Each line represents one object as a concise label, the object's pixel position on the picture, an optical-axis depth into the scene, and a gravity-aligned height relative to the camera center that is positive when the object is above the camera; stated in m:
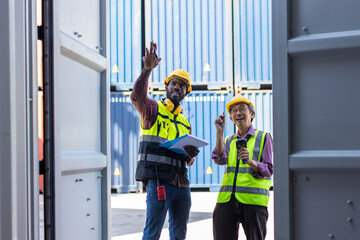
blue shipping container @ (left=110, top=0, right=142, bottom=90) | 13.52 +2.38
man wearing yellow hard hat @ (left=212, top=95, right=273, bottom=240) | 3.94 -0.51
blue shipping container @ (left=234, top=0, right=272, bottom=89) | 13.33 +2.19
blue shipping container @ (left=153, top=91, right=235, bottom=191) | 13.15 +0.01
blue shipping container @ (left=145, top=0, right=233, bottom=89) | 13.43 +2.33
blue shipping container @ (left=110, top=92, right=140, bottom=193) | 13.28 -0.46
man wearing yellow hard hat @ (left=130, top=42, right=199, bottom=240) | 4.32 -0.36
